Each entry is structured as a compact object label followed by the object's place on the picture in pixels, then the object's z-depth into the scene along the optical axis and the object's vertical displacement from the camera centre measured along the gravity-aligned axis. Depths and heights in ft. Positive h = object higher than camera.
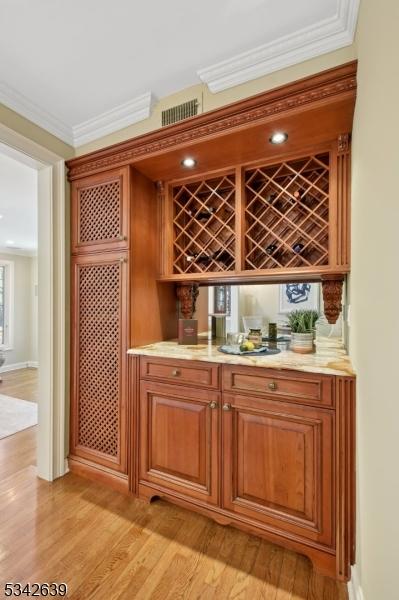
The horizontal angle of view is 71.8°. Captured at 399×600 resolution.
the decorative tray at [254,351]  5.58 -1.12
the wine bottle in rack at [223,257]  6.79 +1.02
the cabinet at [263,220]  5.32 +1.78
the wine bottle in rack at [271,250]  6.11 +1.08
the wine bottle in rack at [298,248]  5.76 +1.06
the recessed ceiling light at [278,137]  5.13 +3.06
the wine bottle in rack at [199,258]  7.02 +1.03
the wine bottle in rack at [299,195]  5.76 +2.16
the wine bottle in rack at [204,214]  6.83 +2.13
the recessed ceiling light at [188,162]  6.06 +3.05
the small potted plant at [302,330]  5.78 -0.68
